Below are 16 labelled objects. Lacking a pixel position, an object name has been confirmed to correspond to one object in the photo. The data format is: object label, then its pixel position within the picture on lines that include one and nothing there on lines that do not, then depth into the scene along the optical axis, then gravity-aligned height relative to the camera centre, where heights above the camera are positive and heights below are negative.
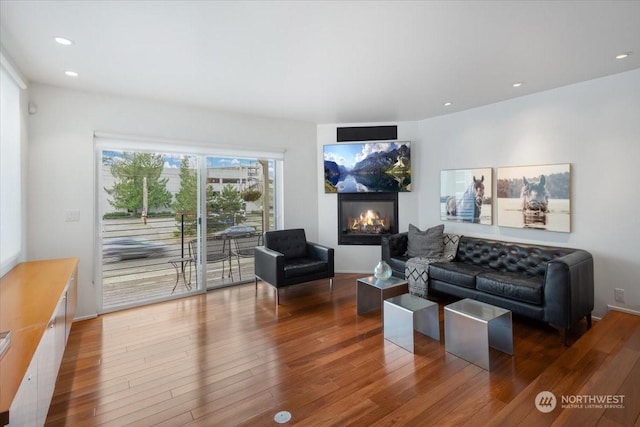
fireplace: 5.42 -0.13
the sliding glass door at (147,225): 3.92 -0.19
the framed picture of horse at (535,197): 3.65 +0.15
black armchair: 4.05 -0.74
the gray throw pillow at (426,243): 4.48 -0.50
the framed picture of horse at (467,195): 4.42 +0.21
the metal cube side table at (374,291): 3.63 -0.99
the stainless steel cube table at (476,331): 2.53 -1.08
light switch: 3.50 -0.04
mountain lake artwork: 5.28 +0.75
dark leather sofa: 2.88 -0.76
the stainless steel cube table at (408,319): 2.84 -1.08
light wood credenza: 1.22 -0.66
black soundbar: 5.33 +1.34
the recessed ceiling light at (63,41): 2.47 +1.41
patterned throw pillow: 4.37 -0.53
